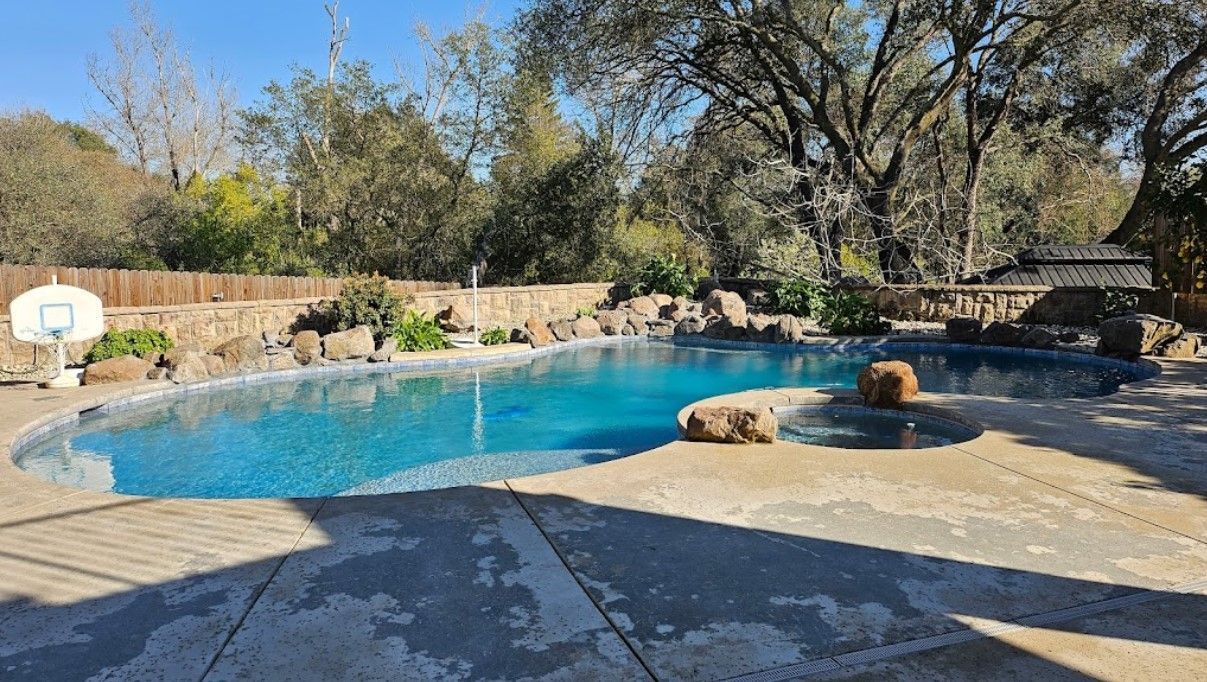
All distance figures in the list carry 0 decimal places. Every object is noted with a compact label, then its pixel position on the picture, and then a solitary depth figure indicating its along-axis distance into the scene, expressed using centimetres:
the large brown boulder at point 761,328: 1318
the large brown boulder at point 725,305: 1481
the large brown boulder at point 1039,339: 1140
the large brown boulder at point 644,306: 1545
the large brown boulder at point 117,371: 858
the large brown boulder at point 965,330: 1217
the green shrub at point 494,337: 1298
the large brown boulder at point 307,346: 1076
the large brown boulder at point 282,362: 1040
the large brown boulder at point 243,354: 1008
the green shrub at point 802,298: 1466
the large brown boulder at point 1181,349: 930
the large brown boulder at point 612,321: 1448
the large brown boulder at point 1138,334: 939
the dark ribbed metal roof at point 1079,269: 1500
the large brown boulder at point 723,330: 1355
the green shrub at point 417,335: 1216
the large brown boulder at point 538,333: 1285
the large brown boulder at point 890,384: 678
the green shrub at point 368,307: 1174
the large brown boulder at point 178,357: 934
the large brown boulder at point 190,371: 915
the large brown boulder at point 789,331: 1291
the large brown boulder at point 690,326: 1428
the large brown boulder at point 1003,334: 1178
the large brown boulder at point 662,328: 1459
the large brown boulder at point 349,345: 1098
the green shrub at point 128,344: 938
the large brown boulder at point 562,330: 1349
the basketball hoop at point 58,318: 771
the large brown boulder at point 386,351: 1104
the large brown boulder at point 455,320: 1370
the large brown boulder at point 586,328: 1397
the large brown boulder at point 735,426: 521
